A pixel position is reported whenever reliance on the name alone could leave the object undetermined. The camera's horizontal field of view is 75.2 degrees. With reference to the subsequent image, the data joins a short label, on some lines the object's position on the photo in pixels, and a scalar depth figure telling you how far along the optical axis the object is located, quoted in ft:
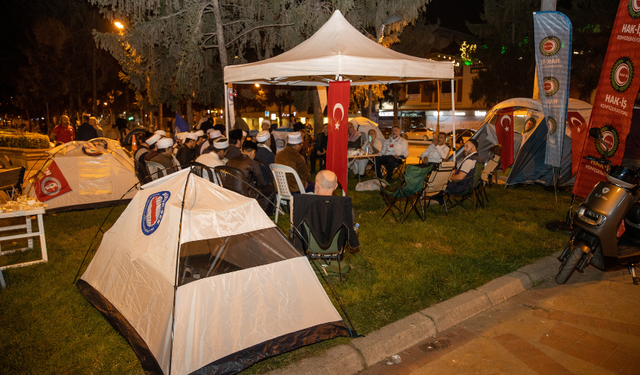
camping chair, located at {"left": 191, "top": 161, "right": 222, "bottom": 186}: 17.58
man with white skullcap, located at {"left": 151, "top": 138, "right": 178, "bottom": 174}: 21.52
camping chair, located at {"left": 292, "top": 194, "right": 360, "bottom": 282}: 12.82
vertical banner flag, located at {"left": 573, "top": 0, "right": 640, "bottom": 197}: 18.76
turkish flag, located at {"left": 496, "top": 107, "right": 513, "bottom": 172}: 32.94
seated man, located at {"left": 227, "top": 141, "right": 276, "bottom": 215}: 19.57
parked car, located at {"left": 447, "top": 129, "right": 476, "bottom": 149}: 70.47
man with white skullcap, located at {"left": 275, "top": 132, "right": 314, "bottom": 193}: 20.59
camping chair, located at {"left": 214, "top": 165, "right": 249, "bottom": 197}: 18.57
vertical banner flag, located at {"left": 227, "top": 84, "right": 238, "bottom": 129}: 31.29
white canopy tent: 20.38
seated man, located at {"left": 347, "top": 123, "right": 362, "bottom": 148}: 36.76
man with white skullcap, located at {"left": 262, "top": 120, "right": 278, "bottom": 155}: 37.68
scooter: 14.58
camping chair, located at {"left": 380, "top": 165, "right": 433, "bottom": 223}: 21.50
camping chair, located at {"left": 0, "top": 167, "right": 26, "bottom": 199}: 20.67
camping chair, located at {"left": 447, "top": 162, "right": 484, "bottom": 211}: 23.54
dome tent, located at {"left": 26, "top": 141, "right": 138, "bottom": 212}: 24.50
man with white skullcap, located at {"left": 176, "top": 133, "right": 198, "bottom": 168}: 25.43
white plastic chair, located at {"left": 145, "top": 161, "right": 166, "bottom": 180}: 20.96
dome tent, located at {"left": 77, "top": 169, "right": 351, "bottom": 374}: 9.57
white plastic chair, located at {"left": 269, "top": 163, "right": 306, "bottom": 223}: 19.85
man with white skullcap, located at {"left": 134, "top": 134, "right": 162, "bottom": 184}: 23.18
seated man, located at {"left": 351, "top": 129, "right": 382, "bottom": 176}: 34.12
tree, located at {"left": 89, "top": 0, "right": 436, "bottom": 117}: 36.32
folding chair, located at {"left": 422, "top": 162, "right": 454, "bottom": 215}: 21.48
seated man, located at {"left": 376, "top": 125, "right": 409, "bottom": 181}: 33.42
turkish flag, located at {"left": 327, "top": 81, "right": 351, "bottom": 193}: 19.86
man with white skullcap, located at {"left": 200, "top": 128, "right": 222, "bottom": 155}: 29.68
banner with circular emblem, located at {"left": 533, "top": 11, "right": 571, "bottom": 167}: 23.89
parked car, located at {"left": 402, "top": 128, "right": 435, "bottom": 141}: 101.18
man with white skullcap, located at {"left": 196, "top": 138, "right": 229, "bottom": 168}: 20.21
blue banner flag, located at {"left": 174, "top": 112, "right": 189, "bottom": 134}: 34.01
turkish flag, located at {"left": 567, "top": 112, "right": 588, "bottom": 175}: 28.45
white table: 15.71
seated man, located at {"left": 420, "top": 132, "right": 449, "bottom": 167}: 29.91
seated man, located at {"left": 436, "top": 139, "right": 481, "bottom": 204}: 23.61
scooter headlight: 14.56
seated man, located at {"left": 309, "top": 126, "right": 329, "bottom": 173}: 34.81
